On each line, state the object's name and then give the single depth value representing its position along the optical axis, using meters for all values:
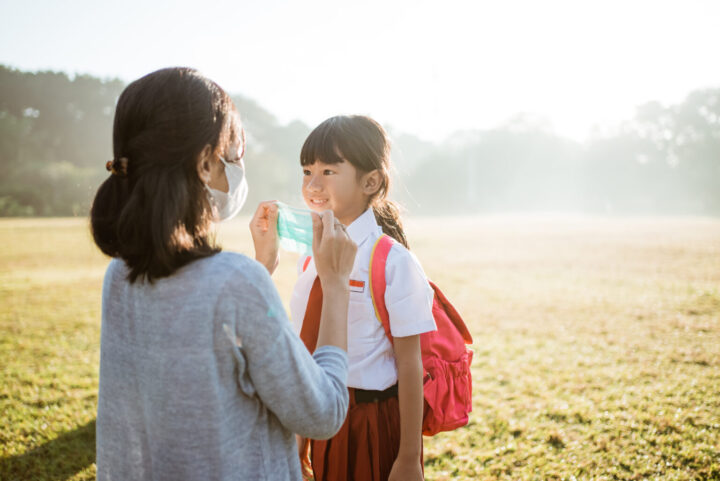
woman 0.99
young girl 1.63
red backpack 1.67
